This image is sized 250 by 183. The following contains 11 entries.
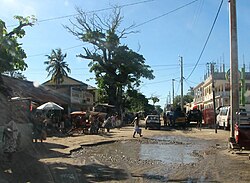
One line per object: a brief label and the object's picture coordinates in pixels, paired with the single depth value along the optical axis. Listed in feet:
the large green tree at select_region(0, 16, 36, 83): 28.81
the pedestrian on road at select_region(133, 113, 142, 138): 58.11
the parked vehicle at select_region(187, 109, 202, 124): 106.15
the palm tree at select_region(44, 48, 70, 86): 161.70
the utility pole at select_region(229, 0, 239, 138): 39.26
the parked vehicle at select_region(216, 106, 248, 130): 74.30
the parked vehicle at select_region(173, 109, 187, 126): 95.63
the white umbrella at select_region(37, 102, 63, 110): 58.90
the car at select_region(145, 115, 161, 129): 87.47
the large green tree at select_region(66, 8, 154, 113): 117.43
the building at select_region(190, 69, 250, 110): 137.49
